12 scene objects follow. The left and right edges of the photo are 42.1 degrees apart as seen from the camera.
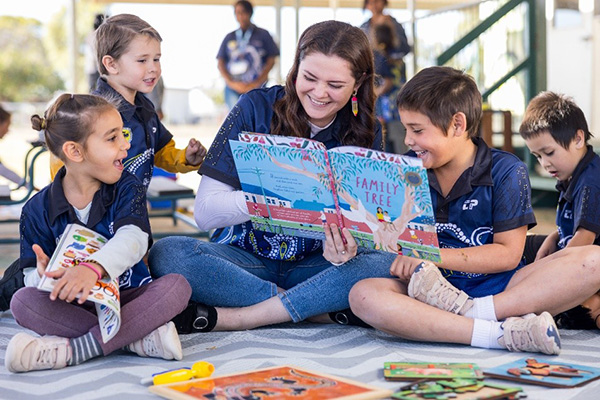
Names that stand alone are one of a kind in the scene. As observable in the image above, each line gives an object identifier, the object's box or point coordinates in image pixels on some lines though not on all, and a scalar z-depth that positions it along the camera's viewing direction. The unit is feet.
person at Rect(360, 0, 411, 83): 18.17
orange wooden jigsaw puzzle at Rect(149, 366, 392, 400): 4.73
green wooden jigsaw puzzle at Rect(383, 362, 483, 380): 5.16
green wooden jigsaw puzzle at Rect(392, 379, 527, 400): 4.74
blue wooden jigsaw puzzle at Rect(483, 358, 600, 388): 5.18
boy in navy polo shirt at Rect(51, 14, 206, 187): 7.97
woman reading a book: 6.77
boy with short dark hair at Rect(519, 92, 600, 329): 7.16
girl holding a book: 5.91
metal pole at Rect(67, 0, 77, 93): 25.26
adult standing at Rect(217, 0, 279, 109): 20.56
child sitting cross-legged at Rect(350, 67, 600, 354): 6.35
